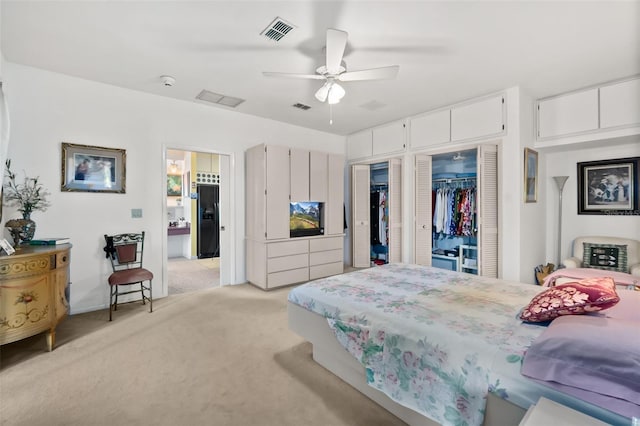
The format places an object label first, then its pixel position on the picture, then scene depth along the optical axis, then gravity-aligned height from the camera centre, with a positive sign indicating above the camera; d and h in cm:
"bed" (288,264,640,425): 122 -72
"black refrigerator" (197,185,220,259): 657 -23
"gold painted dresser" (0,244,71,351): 219 -66
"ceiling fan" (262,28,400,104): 218 +126
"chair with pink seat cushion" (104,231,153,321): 321 -67
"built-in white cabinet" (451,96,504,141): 374 +127
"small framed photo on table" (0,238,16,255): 225 -28
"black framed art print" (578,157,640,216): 364 +31
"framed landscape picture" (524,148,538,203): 363 +46
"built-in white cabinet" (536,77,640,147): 322 +118
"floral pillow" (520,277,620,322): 140 -47
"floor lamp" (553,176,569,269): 402 +9
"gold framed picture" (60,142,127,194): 326 +52
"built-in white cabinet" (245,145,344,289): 421 -3
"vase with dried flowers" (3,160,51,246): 272 +13
